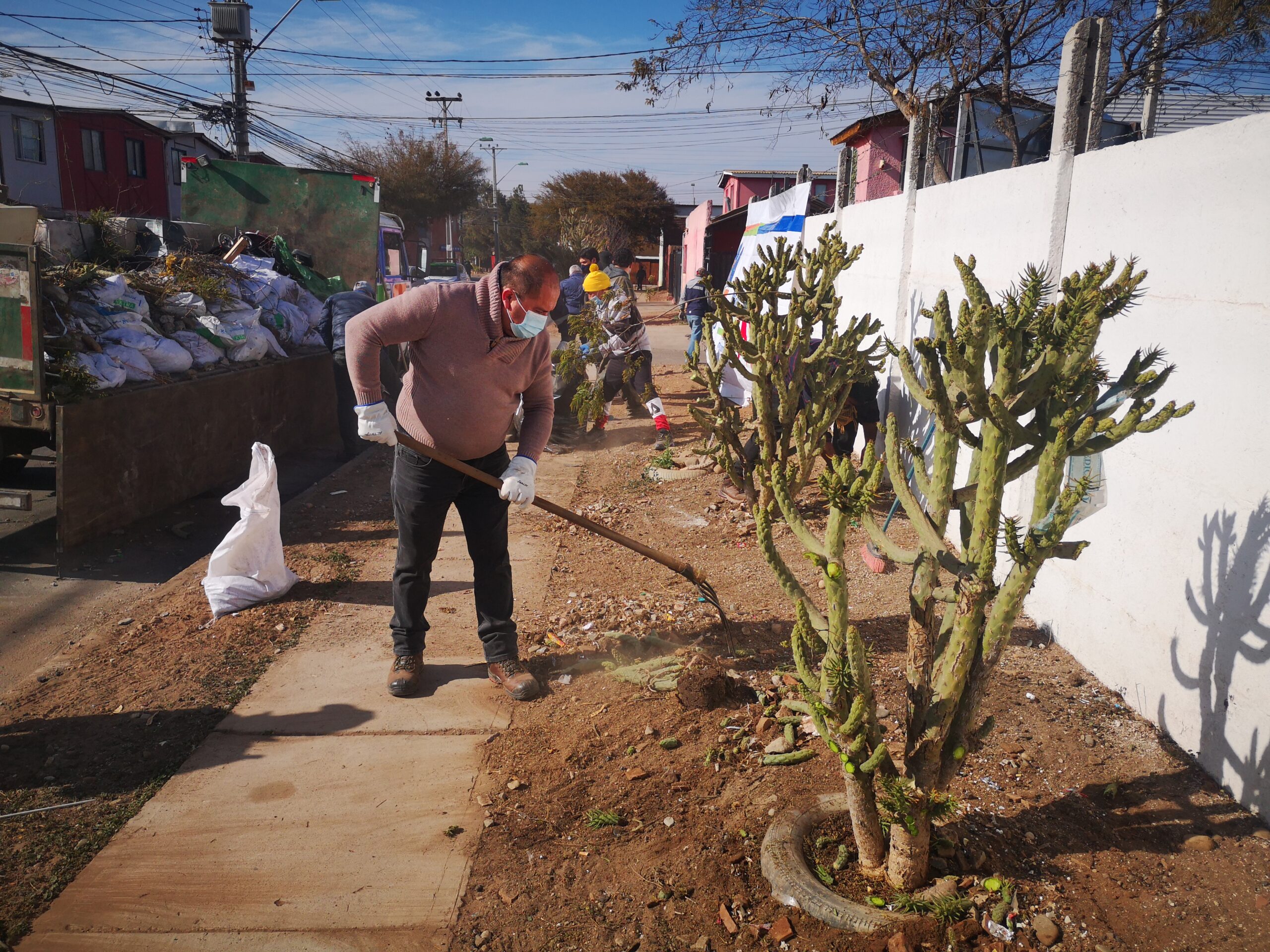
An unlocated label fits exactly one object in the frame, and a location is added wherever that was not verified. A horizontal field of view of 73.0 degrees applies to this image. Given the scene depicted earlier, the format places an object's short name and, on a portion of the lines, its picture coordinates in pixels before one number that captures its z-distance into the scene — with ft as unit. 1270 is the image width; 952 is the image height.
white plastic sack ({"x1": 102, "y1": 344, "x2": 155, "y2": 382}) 20.33
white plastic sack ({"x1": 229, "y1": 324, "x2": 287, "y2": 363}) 25.52
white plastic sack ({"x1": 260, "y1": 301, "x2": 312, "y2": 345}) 29.17
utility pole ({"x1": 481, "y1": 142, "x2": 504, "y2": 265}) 175.83
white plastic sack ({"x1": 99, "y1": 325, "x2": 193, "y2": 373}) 21.12
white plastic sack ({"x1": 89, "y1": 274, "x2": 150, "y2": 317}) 22.30
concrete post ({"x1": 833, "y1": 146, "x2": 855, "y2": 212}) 30.22
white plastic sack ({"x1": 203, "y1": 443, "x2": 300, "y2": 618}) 15.07
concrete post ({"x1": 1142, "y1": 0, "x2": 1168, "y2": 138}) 33.09
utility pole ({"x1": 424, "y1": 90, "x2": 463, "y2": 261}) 159.74
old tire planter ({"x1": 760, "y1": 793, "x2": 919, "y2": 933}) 7.36
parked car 68.18
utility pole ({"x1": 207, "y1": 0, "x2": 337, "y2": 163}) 71.56
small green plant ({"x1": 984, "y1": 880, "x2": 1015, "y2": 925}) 7.41
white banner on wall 32.91
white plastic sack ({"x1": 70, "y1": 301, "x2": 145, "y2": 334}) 21.11
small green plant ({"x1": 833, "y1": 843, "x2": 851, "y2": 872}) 8.17
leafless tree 34.14
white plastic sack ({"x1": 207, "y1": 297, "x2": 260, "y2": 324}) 26.18
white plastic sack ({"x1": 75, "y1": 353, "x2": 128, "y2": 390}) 19.08
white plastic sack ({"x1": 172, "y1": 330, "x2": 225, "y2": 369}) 23.67
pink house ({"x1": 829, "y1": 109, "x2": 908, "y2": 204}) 74.33
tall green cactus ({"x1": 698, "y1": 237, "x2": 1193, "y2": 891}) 7.06
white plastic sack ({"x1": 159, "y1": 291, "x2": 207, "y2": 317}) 24.48
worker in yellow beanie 30.50
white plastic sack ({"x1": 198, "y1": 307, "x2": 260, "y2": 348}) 25.07
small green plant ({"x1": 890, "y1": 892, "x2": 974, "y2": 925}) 7.37
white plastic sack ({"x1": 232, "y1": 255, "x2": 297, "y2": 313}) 29.48
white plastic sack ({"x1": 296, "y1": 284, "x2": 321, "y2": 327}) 32.27
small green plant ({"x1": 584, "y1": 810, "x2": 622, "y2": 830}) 9.43
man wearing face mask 11.45
